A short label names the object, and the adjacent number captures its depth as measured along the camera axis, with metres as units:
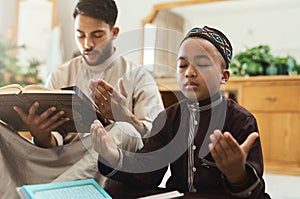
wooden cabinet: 2.67
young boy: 0.94
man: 1.14
